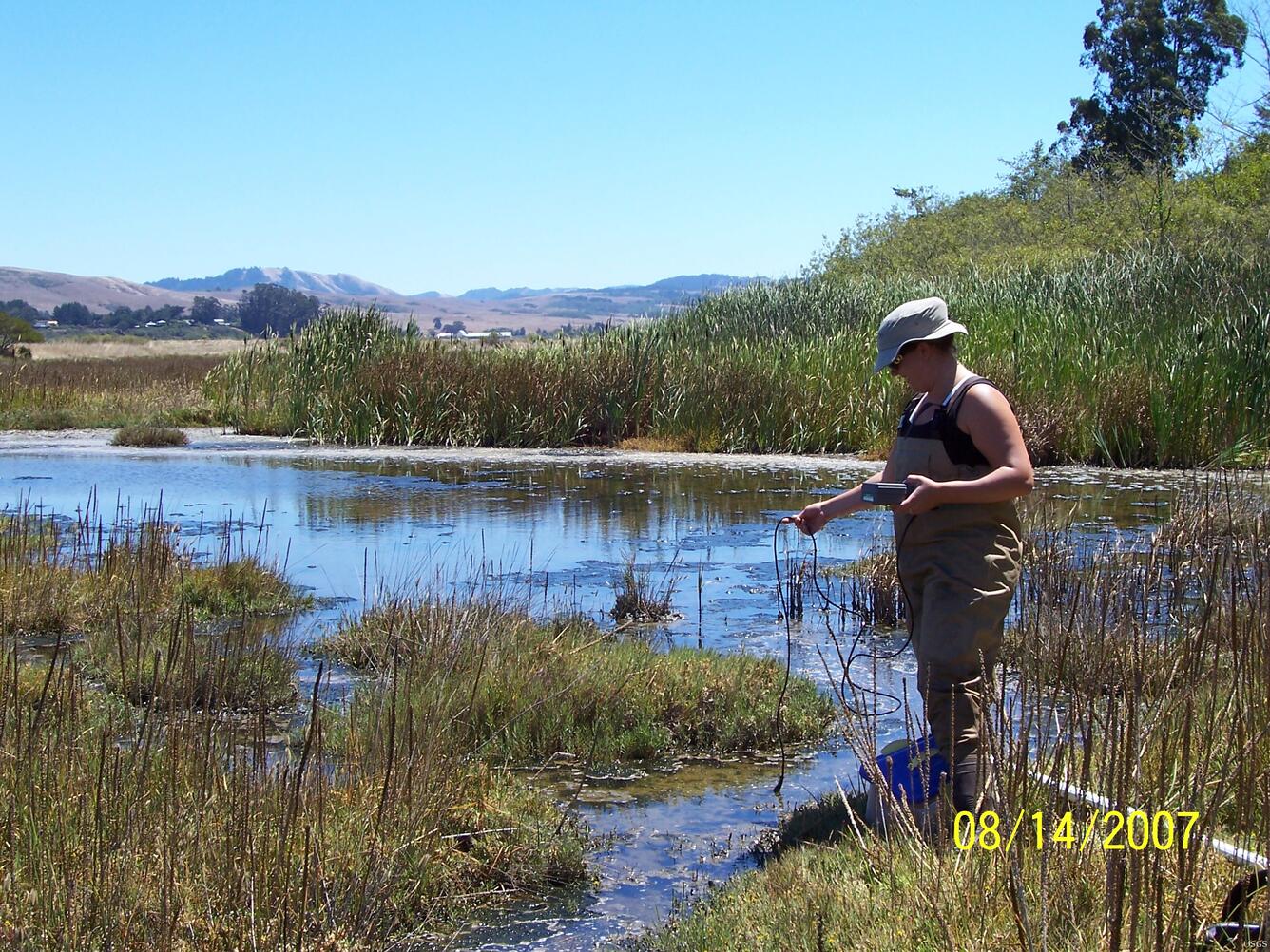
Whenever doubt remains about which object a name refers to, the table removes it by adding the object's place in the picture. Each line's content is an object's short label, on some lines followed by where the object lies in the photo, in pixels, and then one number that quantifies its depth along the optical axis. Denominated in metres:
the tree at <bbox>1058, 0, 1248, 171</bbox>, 61.09
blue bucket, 4.51
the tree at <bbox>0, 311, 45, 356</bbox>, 61.06
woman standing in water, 4.43
